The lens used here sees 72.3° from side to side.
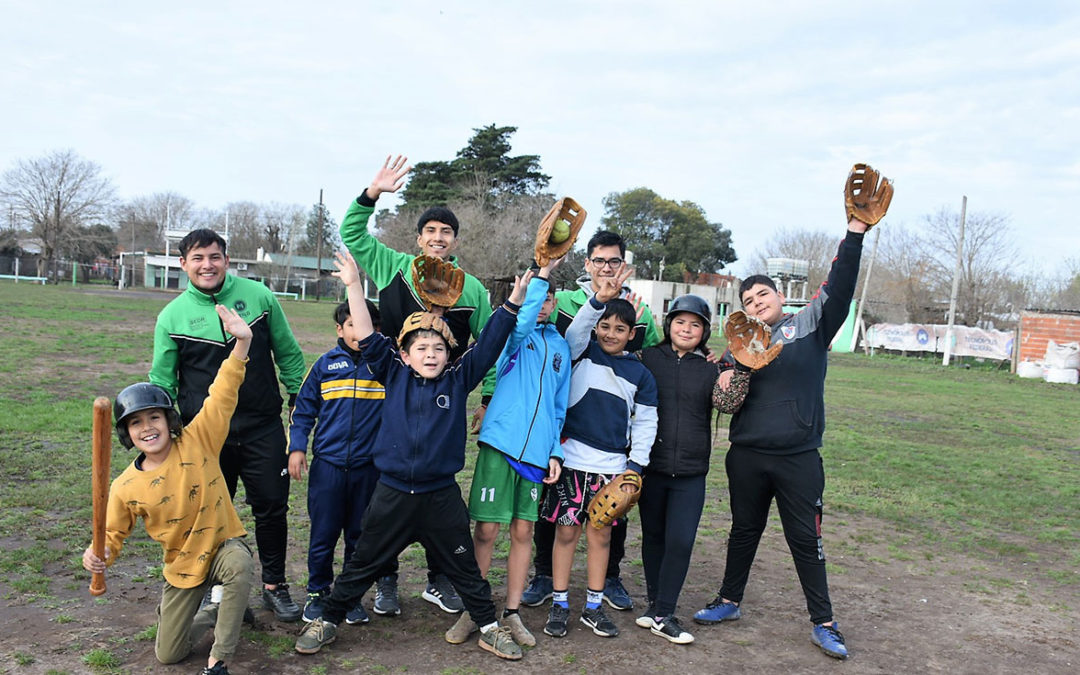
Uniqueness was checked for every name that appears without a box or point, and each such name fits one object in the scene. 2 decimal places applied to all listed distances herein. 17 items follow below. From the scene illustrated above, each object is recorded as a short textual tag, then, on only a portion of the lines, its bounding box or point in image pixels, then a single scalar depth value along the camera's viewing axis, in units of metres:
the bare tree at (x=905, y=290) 42.31
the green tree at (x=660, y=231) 59.06
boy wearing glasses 4.29
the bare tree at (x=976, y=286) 39.31
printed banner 31.09
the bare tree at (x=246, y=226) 79.38
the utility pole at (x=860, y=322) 36.35
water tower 47.31
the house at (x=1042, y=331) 25.67
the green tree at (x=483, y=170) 46.22
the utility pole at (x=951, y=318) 31.59
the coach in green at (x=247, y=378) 3.95
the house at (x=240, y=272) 65.69
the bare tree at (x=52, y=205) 59.06
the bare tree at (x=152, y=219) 79.12
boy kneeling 3.41
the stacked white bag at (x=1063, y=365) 24.05
